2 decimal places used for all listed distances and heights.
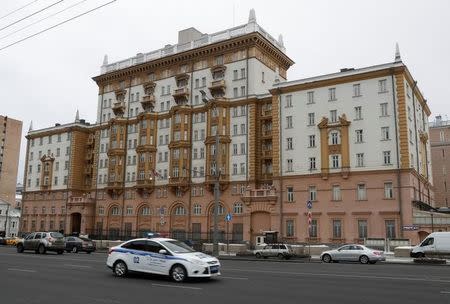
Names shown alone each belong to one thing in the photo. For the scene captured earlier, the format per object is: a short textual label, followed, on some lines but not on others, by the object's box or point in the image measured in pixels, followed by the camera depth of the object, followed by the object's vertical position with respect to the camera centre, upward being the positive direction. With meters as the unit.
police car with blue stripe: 16.75 -1.23
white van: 35.75 -1.08
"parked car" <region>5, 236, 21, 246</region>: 63.08 -2.20
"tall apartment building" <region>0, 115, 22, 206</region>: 129.62 +20.18
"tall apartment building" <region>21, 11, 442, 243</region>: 50.97 +10.88
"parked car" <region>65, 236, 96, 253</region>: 42.34 -1.74
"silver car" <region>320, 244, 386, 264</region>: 33.00 -1.77
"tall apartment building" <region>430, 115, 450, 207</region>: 90.00 +13.94
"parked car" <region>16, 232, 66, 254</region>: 36.25 -1.36
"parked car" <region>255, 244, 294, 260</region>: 39.74 -1.95
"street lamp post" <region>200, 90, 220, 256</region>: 37.57 +0.88
